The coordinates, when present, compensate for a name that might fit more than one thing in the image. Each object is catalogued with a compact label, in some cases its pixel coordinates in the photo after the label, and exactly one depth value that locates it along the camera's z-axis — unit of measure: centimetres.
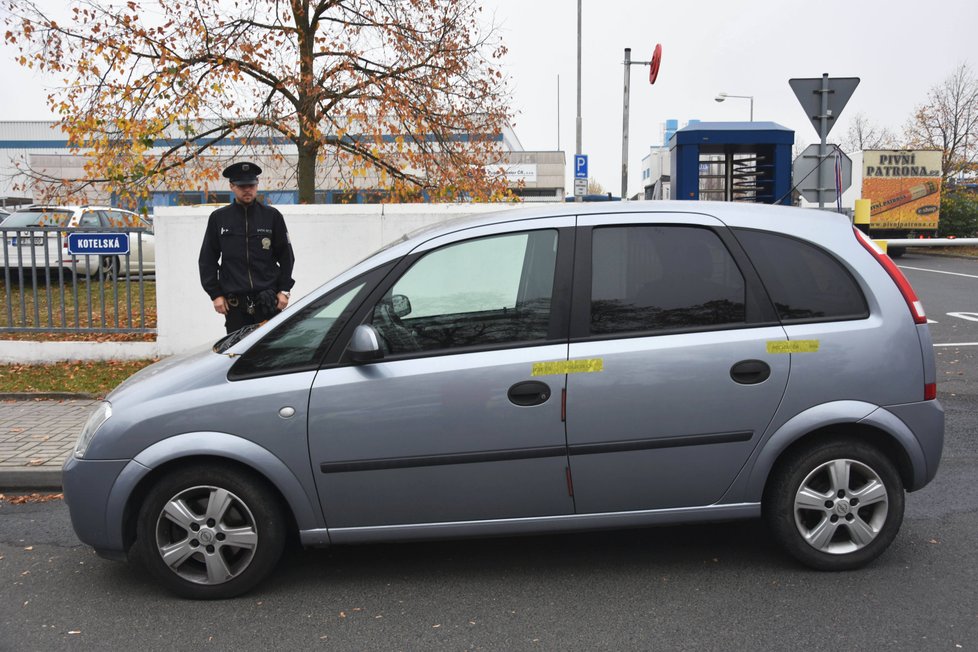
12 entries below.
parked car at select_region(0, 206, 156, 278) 945
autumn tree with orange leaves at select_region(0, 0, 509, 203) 1213
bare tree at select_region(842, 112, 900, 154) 5525
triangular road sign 968
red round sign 2014
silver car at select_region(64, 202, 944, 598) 372
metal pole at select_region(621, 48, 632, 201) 2361
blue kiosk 1090
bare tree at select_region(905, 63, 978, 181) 3897
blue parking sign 2567
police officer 595
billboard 2927
